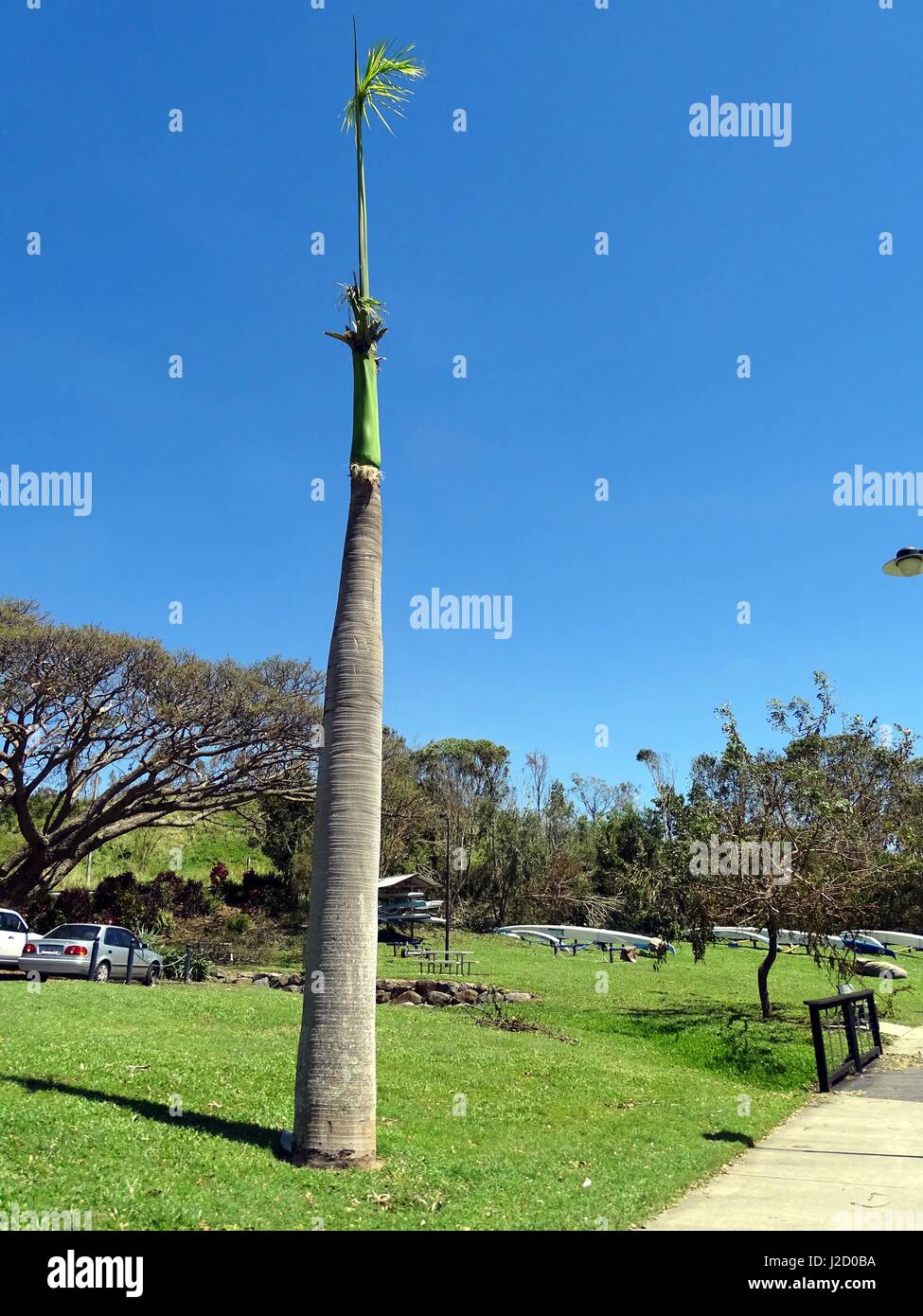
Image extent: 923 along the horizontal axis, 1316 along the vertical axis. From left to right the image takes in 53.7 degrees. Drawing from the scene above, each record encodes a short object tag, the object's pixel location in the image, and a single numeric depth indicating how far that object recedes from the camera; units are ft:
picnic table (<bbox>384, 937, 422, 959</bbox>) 110.83
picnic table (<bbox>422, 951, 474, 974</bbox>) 95.11
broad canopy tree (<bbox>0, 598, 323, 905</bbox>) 92.68
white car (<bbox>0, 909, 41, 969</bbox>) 65.41
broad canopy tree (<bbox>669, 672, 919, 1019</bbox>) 62.18
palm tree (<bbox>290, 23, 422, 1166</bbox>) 26.12
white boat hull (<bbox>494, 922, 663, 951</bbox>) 135.13
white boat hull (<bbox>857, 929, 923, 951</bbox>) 160.86
